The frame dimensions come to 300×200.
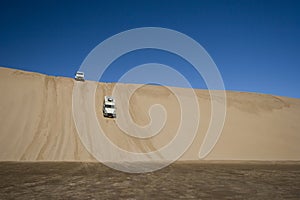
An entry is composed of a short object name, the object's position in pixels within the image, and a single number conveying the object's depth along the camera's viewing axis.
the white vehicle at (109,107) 22.02
